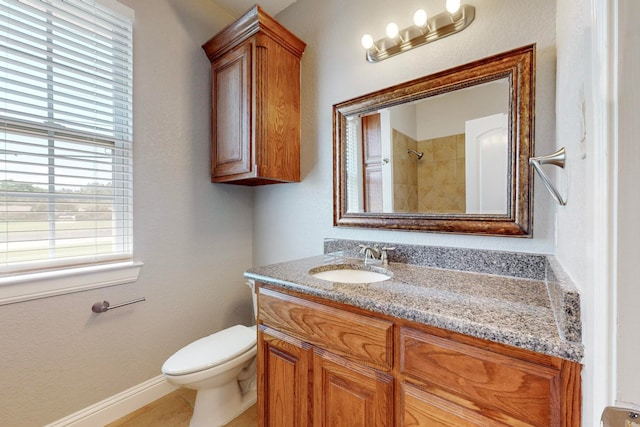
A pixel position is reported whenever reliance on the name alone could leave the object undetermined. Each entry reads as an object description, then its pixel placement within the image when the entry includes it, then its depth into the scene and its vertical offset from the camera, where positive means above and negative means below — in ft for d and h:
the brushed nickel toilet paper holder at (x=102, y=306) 4.67 -1.65
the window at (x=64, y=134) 4.00 +1.30
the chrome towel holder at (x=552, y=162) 2.45 +0.43
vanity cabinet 2.06 -1.57
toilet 4.25 -2.59
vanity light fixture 4.00 +2.88
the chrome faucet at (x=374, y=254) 4.68 -0.76
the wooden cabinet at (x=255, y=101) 5.25 +2.27
